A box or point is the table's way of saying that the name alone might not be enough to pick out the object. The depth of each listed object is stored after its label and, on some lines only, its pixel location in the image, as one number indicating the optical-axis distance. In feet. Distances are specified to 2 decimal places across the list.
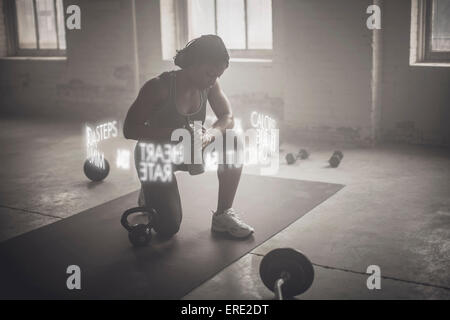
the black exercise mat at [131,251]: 10.71
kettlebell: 12.48
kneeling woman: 12.10
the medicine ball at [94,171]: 17.78
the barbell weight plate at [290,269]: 9.61
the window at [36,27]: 30.01
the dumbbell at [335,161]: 18.92
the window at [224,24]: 24.31
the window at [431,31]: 21.07
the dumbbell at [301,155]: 19.99
